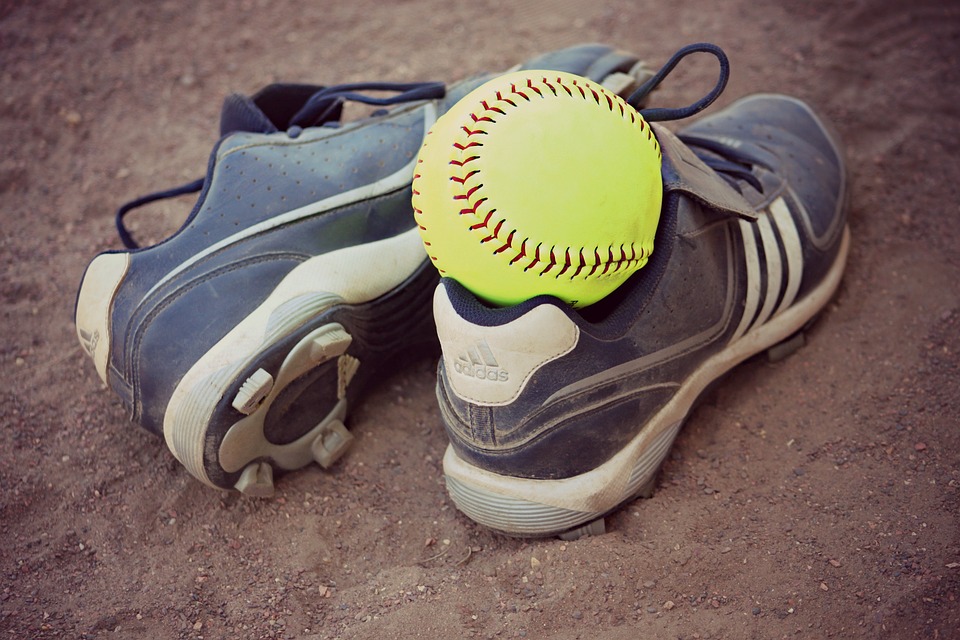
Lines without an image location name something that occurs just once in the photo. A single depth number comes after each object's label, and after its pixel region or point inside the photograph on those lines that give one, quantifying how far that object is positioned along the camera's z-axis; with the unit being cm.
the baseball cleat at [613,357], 89
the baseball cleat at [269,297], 92
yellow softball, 85
